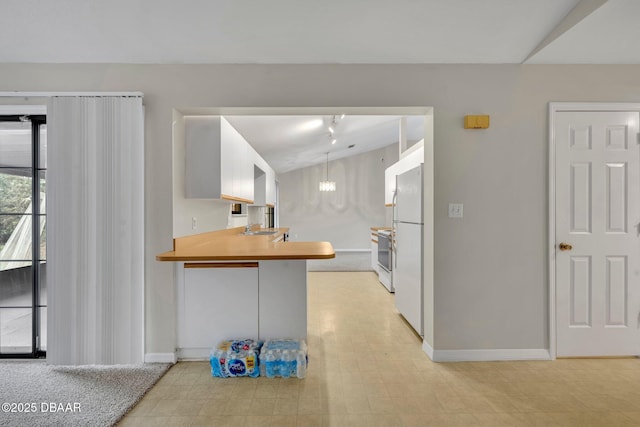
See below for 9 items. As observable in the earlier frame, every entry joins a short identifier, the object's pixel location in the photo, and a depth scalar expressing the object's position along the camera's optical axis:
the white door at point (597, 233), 2.61
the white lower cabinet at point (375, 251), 5.93
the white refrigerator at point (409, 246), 3.00
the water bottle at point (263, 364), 2.36
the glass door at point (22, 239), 2.65
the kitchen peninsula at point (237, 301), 2.61
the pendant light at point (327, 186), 8.29
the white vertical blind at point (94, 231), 2.41
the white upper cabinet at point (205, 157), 2.83
